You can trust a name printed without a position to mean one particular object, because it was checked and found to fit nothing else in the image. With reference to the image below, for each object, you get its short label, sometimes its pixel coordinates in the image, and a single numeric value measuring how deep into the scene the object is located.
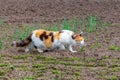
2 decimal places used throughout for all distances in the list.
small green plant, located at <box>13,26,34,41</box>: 11.60
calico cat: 10.23
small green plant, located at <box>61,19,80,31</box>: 12.95
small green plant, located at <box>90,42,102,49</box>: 10.95
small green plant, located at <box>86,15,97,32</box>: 13.71
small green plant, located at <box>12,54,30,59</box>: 9.69
